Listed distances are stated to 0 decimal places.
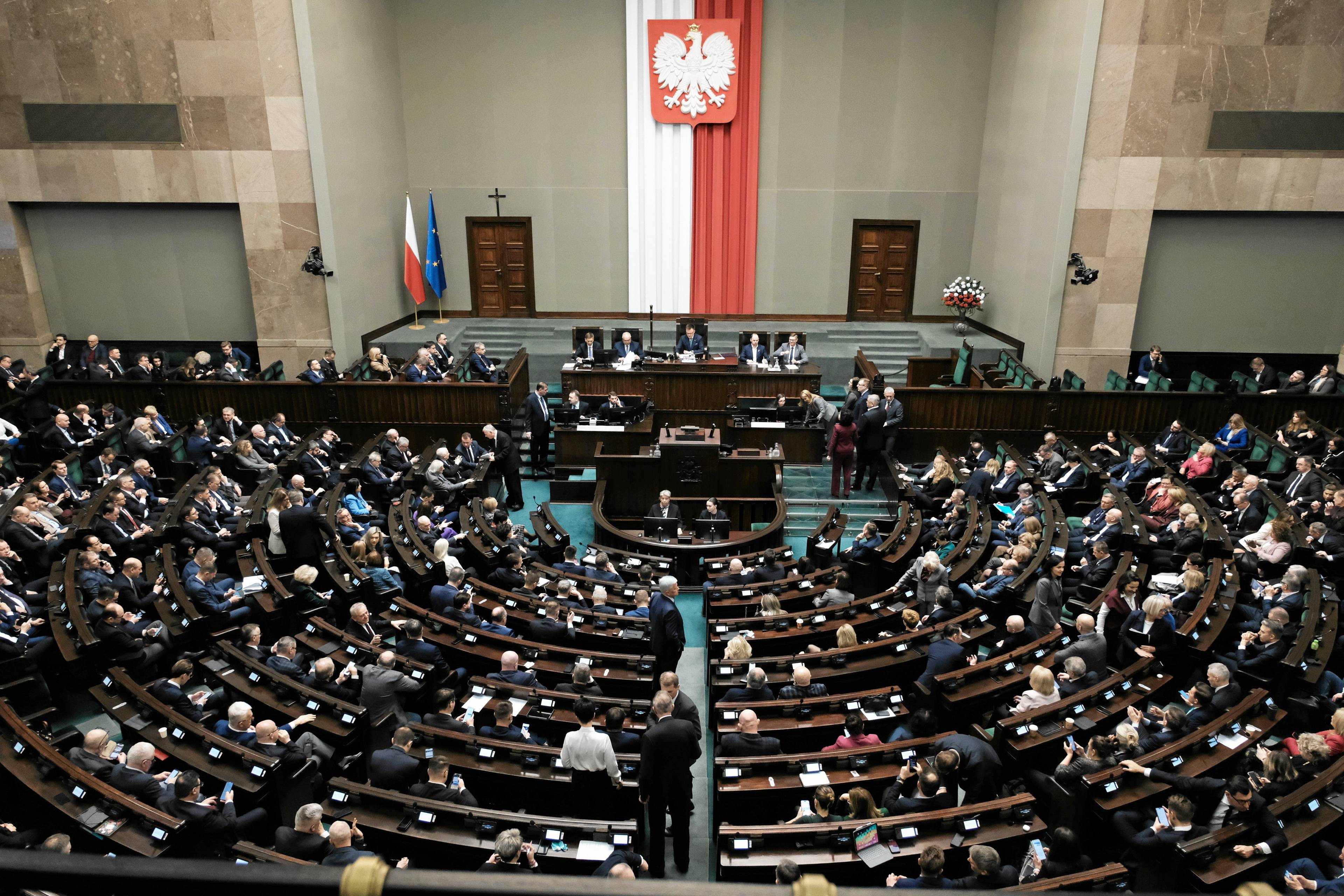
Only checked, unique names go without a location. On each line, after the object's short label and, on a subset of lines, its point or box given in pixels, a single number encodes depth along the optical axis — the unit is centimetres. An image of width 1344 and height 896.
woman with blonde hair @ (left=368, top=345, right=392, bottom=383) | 1477
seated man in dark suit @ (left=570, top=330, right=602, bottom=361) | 1562
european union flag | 1875
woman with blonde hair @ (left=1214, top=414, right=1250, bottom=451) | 1245
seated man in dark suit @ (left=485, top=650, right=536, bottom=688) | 688
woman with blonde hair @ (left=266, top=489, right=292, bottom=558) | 966
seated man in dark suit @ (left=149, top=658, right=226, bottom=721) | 656
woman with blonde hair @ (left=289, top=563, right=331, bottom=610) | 833
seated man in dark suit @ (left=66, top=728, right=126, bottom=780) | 571
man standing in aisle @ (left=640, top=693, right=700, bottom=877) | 559
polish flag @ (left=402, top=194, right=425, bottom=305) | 1817
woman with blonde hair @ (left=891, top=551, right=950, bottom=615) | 861
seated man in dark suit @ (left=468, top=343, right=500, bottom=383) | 1501
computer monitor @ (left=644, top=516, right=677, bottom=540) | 1117
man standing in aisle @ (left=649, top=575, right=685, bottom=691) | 759
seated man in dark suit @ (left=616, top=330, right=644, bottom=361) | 1588
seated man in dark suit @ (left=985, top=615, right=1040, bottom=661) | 750
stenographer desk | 1206
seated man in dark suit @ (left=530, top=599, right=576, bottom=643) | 789
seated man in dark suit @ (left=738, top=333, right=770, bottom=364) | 1540
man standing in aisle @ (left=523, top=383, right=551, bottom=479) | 1345
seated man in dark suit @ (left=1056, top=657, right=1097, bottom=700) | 669
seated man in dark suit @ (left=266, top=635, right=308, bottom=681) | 708
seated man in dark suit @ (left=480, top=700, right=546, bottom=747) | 631
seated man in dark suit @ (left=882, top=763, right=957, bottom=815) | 547
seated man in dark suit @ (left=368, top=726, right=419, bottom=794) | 578
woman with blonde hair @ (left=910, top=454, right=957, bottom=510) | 1165
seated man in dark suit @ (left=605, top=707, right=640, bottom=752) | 620
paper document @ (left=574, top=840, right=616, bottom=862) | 511
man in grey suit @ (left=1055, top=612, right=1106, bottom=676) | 721
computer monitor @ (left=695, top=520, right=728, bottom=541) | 1109
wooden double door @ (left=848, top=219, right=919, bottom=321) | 1927
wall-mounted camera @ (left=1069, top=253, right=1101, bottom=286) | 1517
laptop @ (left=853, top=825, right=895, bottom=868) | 506
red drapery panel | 1822
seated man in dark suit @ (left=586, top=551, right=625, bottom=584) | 934
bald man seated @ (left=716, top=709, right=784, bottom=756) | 606
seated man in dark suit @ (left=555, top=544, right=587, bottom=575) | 989
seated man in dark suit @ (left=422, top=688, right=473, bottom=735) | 620
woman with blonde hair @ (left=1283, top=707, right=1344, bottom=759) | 588
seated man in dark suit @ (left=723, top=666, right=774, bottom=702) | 679
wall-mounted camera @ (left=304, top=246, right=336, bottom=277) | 1594
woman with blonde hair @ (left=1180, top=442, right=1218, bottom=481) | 1163
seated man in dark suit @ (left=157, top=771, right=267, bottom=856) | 527
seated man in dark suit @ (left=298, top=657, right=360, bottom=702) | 679
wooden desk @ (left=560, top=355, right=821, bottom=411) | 1459
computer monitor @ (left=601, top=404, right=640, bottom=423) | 1366
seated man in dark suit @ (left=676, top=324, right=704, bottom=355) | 1595
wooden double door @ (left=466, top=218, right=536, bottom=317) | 1955
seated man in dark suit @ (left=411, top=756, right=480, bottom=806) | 557
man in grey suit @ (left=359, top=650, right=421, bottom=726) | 672
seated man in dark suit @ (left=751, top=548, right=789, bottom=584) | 948
